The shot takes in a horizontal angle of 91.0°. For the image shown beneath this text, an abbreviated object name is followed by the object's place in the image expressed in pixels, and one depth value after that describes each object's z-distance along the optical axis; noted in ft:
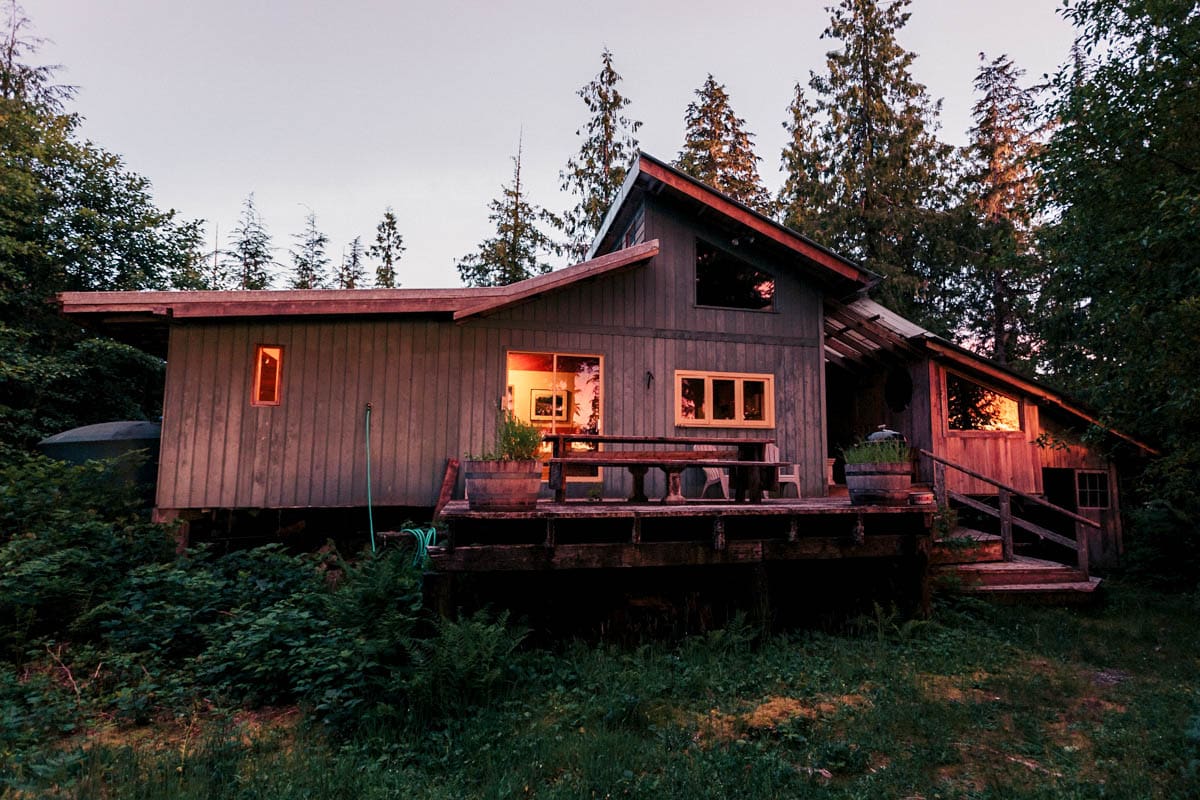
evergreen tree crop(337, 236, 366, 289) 83.82
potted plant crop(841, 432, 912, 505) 20.06
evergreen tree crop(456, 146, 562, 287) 73.26
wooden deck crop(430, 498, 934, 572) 16.72
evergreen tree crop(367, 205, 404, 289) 84.89
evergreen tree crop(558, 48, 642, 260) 72.84
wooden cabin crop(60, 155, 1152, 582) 26.35
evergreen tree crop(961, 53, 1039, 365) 59.72
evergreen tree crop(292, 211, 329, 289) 74.79
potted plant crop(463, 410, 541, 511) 16.47
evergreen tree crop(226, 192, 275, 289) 67.21
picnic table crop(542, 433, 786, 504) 20.15
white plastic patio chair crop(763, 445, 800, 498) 30.76
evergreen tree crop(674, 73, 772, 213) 71.10
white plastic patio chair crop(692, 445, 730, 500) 29.48
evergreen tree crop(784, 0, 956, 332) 60.29
